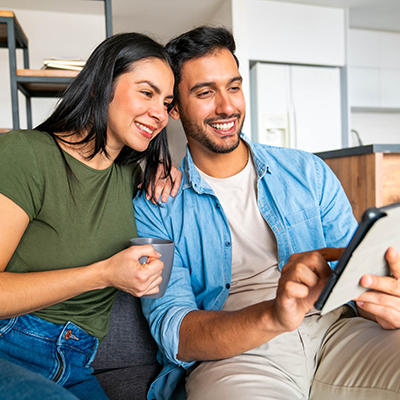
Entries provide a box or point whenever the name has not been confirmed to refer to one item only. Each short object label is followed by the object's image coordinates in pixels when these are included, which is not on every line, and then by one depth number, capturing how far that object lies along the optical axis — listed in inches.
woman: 32.6
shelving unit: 79.6
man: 32.5
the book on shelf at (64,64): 80.9
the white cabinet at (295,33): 170.2
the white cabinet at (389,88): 206.8
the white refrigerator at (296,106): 173.5
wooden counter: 74.6
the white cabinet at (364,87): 200.5
